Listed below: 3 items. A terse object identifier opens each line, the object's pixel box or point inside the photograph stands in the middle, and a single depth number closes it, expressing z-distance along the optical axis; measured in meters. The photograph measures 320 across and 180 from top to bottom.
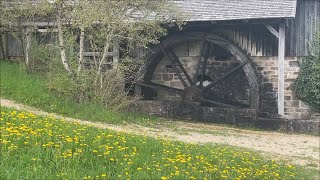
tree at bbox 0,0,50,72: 11.99
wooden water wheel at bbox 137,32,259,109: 11.99
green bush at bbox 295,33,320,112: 11.45
